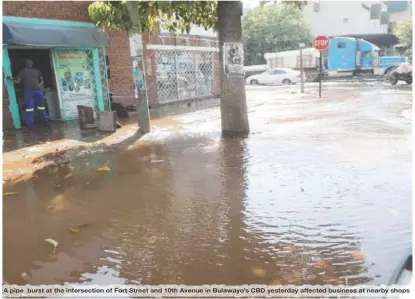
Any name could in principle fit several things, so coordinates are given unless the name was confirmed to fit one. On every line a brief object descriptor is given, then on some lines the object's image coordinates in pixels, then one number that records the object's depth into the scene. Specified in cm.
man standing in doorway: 969
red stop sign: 1513
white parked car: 2783
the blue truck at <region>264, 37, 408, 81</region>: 2703
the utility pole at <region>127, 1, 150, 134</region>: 889
